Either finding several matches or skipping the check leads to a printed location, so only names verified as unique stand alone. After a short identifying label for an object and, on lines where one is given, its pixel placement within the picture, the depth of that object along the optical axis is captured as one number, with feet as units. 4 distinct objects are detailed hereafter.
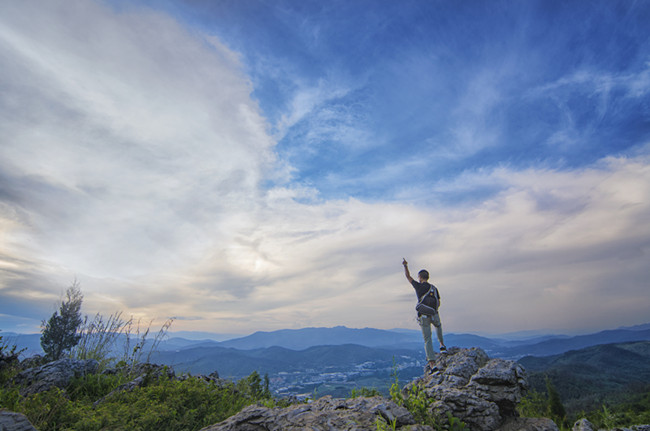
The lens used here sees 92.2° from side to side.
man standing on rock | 37.52
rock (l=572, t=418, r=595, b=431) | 26.73
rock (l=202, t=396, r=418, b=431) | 17.83
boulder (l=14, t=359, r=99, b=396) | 27.99
